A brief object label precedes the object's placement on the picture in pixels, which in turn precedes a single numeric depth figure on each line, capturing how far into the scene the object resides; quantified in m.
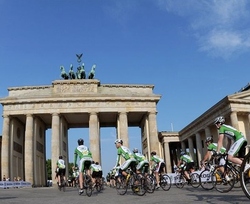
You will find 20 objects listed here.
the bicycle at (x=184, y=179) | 16.20
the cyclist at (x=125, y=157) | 12.16
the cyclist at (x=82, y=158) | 13.31
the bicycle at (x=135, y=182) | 11.48
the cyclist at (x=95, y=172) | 16.95
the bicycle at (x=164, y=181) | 16.33
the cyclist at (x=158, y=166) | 16.30
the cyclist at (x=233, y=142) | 8.50
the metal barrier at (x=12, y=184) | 34.91
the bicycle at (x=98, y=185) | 17.11
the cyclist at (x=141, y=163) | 13.74
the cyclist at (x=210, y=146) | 13.40
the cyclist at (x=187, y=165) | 17.59
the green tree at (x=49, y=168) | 108.44
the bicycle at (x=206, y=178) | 12.90
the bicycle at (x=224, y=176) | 9.80
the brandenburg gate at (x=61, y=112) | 49.50
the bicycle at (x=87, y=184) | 13.18
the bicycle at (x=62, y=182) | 19.86
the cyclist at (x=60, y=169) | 19.39
